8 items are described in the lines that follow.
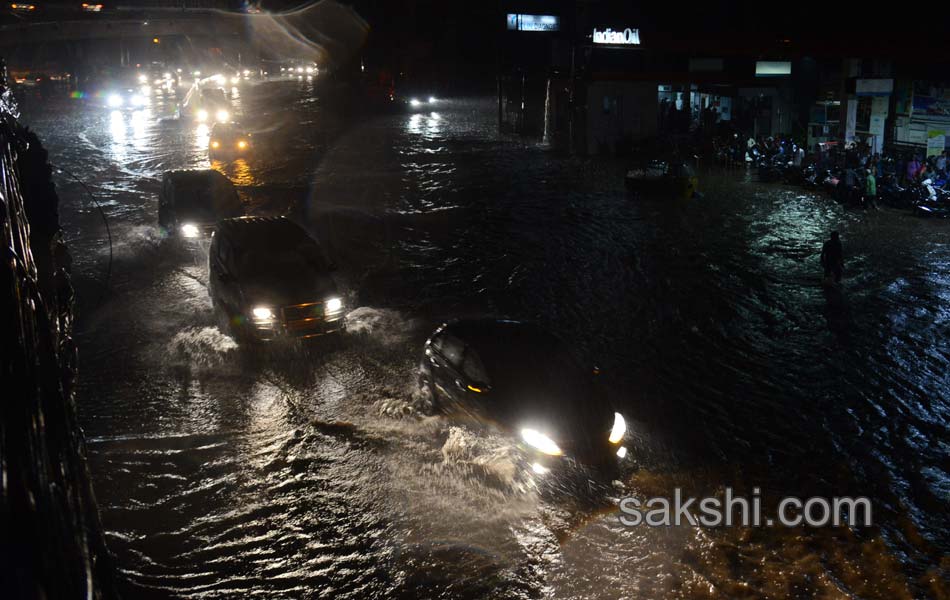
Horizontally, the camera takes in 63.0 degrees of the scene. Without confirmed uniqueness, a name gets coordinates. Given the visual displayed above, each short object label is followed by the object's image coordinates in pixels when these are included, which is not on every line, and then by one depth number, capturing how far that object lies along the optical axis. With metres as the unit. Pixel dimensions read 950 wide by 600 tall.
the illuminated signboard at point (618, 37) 35.09
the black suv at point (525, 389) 9.09
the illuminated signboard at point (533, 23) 71.00
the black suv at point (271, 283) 12.58
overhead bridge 46.50
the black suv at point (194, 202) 19.97
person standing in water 15.85
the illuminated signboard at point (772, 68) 32.97
